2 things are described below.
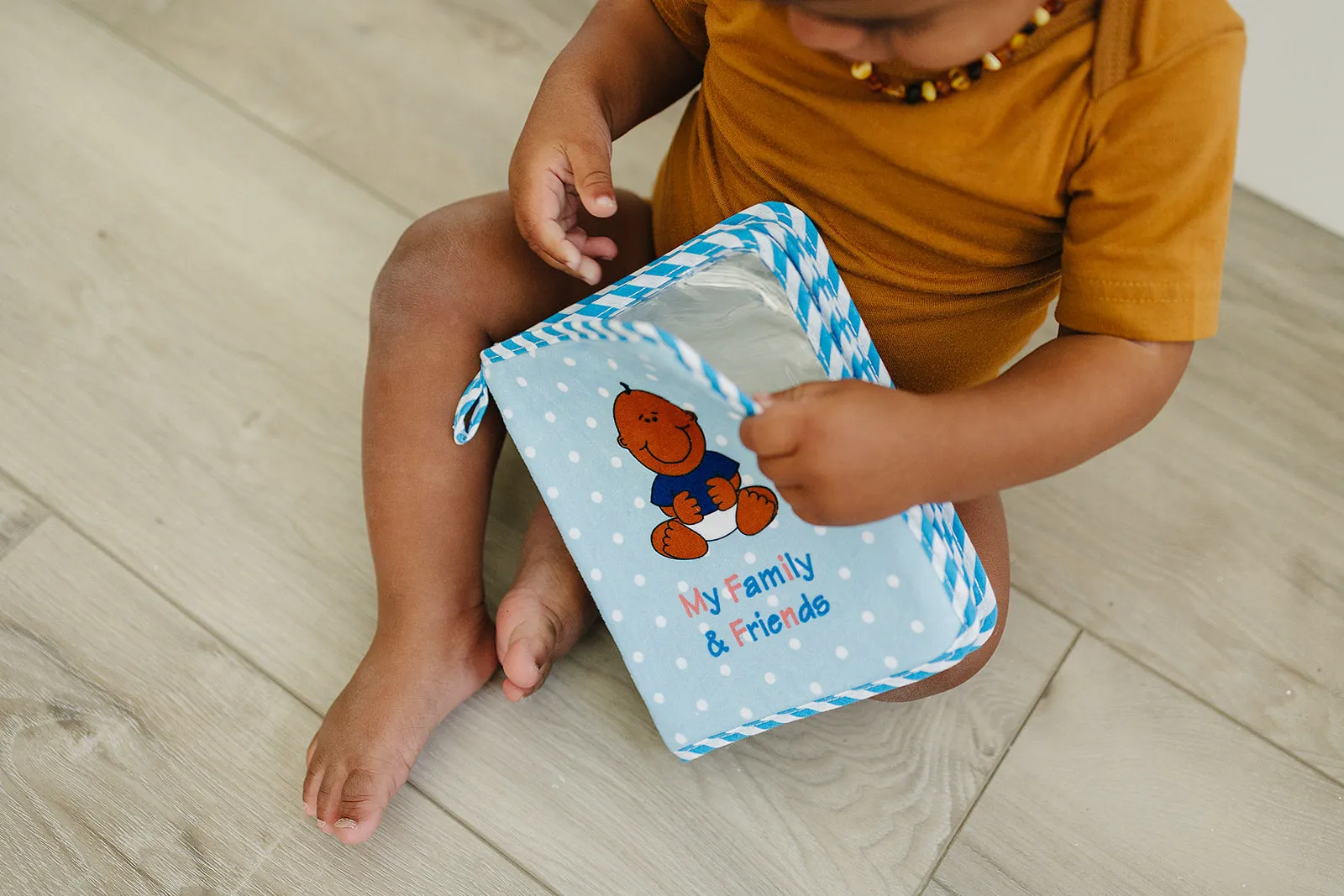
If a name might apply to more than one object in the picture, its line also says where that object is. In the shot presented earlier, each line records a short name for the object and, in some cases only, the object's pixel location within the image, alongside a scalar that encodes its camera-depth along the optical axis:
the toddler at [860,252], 0.45
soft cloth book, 0.50
